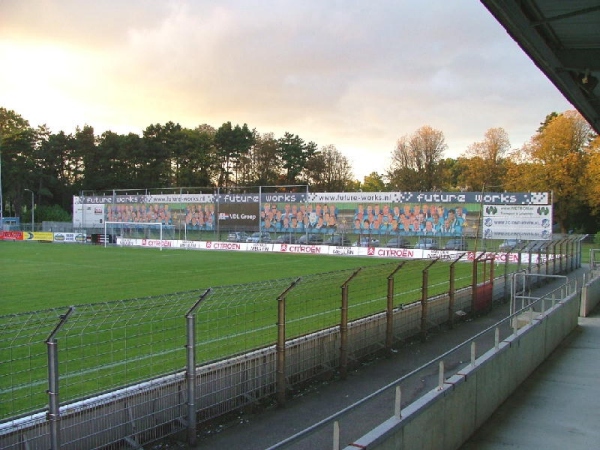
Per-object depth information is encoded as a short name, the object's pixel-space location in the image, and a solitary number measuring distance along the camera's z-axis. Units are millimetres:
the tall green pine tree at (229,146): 85812
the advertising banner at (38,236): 58094
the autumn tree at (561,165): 59625
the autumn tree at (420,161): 76750
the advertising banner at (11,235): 59316
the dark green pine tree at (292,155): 87688
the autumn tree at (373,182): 94125
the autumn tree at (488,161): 69625
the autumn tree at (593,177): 54844
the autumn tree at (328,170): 87688
